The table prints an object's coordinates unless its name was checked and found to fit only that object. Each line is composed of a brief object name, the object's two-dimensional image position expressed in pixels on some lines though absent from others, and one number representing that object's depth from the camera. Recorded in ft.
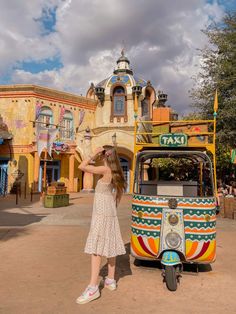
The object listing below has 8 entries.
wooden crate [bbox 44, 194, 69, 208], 36.45
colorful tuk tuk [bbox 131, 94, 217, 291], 11.90
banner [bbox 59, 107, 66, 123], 64.84
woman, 10.20
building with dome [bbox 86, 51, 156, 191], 67.09
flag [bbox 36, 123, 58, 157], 46.74
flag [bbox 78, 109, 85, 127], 67.85
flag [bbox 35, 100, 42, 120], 60.59
